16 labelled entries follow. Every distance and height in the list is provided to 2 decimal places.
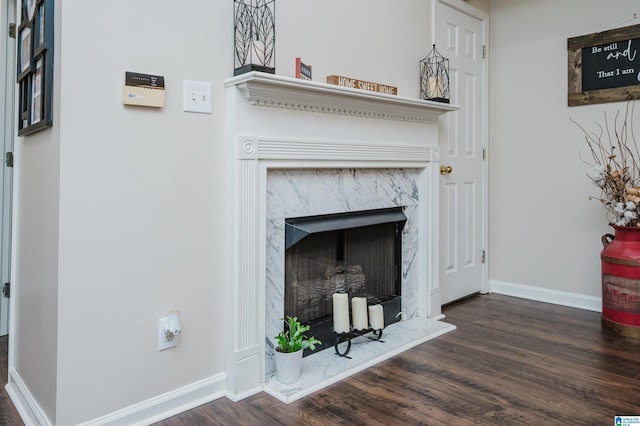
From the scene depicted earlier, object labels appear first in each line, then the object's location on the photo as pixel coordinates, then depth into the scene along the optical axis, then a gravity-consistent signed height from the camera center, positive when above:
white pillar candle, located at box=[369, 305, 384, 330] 2.48 -0.50
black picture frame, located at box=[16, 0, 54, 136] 1.60 +0.58
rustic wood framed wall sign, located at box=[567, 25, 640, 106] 3.02 +1.05
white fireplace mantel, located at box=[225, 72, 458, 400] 1.95 +0.33
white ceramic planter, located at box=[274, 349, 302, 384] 2.03 -0.62
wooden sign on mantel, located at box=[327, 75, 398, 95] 2.32 +0.71
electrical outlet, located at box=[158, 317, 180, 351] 1.80 -0.44
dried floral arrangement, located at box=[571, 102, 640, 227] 2.76 +0.38
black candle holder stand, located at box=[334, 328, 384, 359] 2.34 -0.59
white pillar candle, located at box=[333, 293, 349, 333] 2.35 -0.45
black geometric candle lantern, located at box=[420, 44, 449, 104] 2.93 +0.94
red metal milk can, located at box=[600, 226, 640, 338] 2.70 -0.34
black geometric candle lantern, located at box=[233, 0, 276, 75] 1.96 +0.80
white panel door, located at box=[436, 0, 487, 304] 3.30 +0.48
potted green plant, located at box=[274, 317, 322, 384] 2.03 -0.56
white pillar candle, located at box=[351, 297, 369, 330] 2.44 -0.47
